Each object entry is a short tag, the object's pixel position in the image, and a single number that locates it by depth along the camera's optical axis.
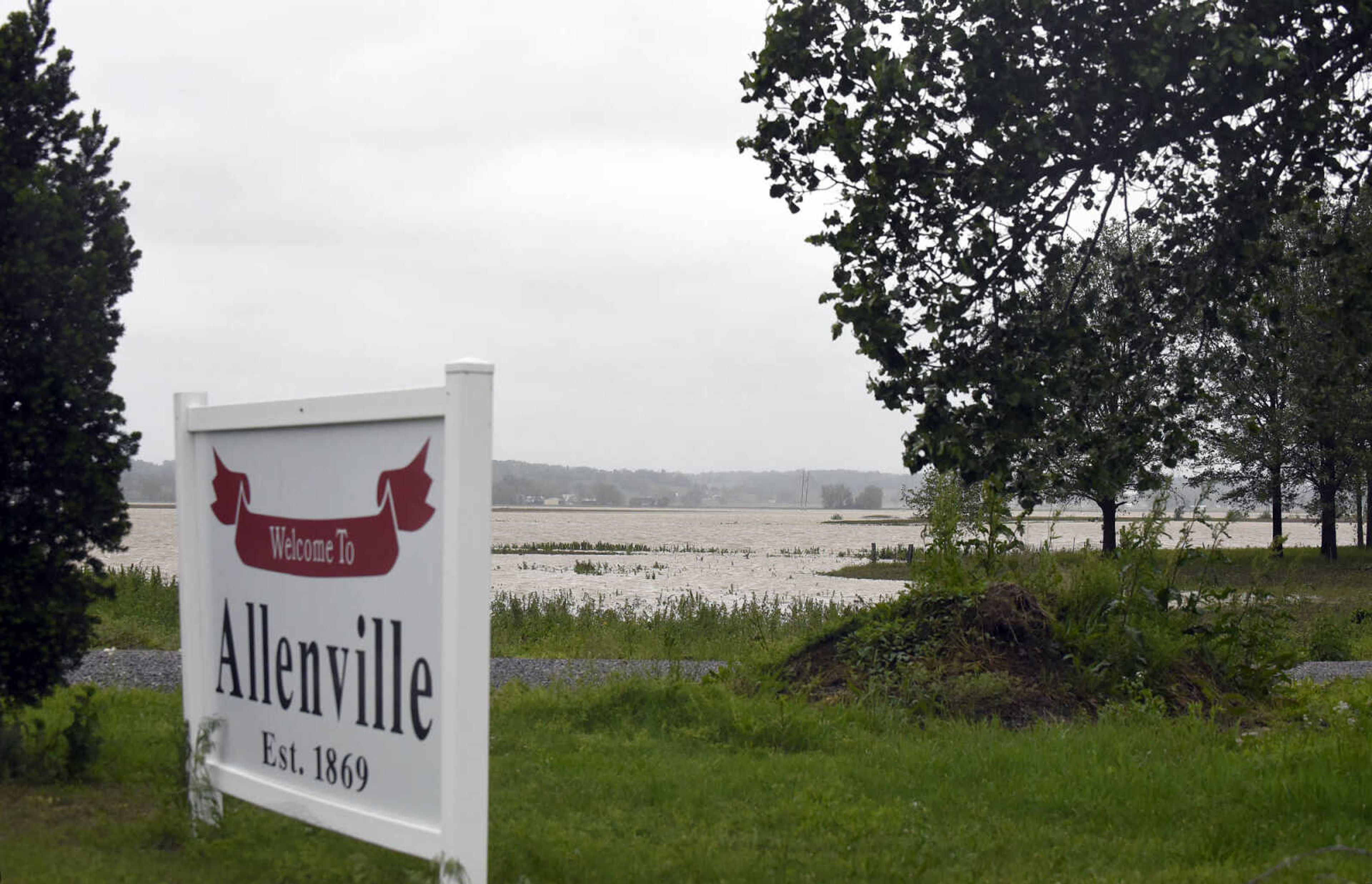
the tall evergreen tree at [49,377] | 5.51
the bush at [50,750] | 5.73
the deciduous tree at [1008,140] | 6.93
